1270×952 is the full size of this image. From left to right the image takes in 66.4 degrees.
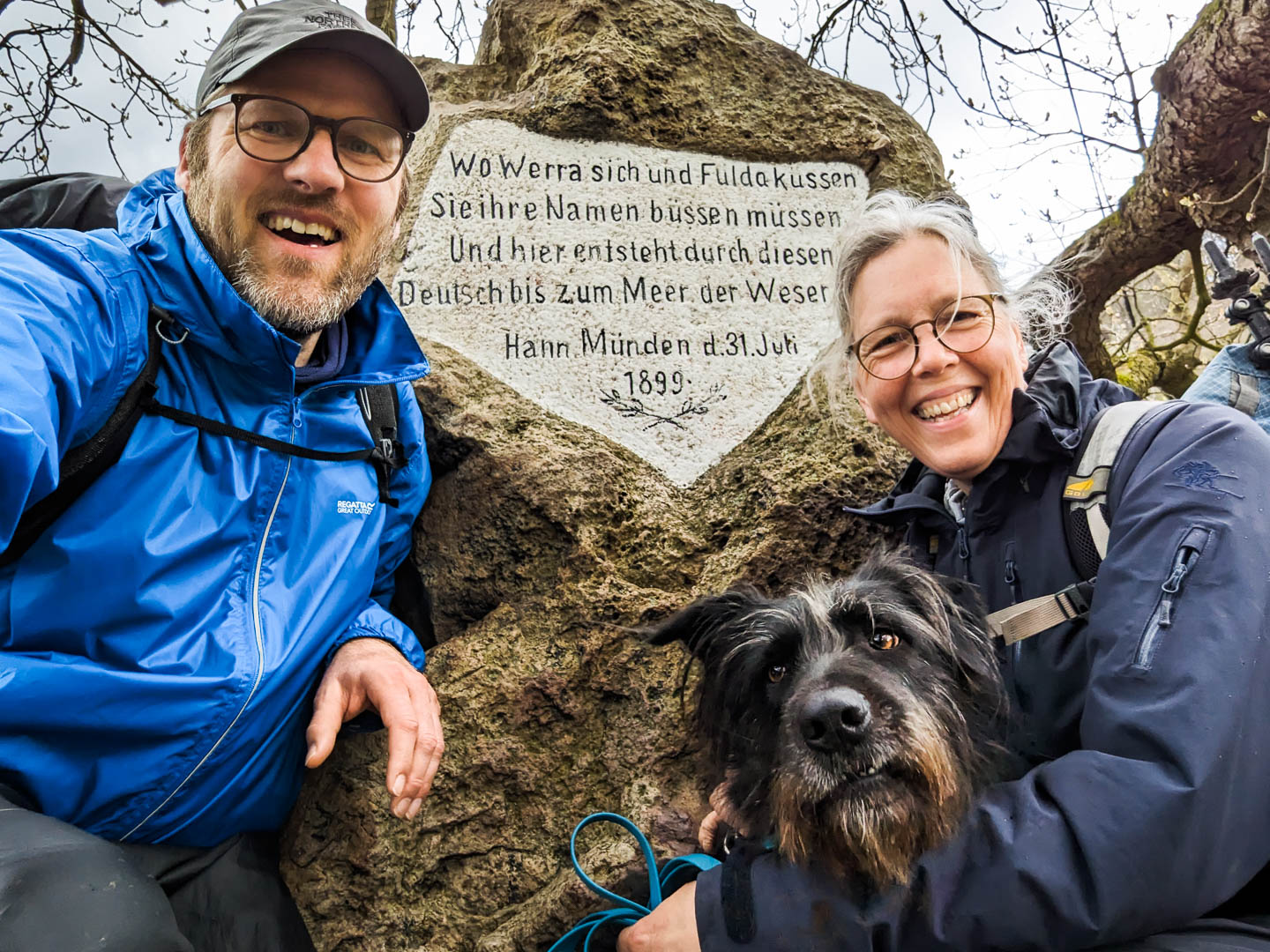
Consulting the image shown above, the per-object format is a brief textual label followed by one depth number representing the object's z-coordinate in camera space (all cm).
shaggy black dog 67
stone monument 96
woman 61
